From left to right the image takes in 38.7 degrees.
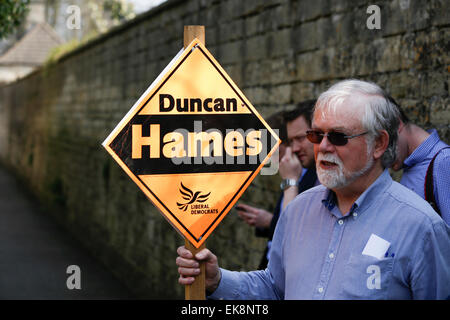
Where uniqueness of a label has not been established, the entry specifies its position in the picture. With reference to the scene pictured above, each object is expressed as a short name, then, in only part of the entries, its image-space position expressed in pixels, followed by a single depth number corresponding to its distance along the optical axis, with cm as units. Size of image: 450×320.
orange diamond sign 218
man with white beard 203
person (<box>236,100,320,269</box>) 373
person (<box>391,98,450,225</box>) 260
